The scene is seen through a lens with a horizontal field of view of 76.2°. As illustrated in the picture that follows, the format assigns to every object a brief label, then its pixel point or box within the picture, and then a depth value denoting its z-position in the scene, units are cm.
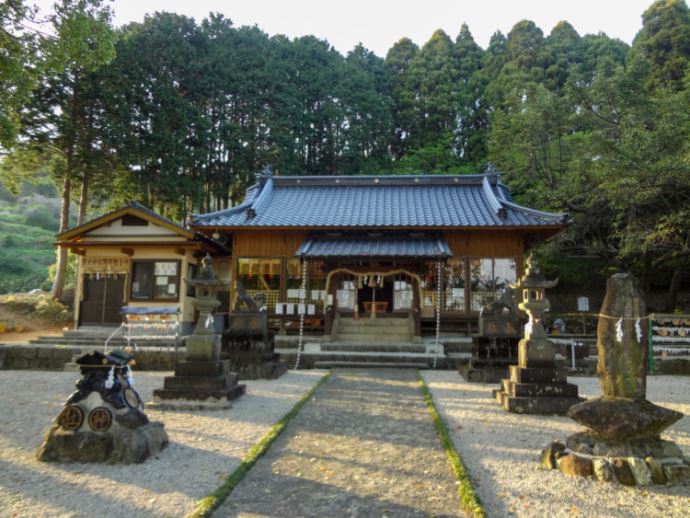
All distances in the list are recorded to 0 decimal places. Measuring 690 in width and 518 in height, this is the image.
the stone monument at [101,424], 452
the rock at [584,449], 432
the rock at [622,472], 400
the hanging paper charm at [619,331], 449
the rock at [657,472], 399
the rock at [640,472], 400
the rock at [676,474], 400
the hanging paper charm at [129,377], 506
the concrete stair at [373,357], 1223
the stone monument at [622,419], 407
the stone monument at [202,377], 724
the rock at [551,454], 443
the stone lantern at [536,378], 698
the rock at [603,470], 407
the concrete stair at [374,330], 1521
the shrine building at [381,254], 1577
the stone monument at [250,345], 1035
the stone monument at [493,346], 995
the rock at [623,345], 443
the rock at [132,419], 472
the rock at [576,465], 418
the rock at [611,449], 420
